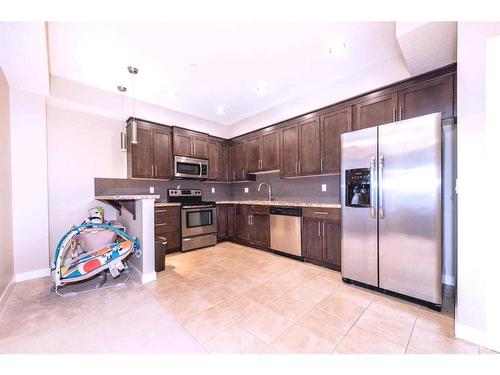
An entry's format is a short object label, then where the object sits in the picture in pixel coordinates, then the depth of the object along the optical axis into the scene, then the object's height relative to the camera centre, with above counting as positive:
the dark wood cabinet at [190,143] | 3.88 +0.84
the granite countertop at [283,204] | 2.74 -0.32
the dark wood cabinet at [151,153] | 3.45 +0.57
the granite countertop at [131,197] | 2.30 -0.14
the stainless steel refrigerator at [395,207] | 1.81 -0.24
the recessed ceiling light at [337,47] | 2.29 +1.57
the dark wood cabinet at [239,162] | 4.40 +0.51
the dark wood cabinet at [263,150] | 3.77 +0.67
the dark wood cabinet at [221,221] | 4.23 -0.77
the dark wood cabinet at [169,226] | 3.37 -0.70
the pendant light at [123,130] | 3.00 +0.96
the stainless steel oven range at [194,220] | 3.65 -0.67
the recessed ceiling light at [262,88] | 3.23 +1.58
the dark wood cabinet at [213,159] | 4.42 +0.56
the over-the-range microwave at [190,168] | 3.85 +0.34
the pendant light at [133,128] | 2.75 +0.79
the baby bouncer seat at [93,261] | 2.04 -0.80
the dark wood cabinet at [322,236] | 2.68 -0.73
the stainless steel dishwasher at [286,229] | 3.10 -0.72
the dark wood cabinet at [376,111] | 2.42 +0.91
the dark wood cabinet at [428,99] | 2.08 +0.92
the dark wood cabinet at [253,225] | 3.58 -0.76
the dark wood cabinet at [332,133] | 2.81 +0.73
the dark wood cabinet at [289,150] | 3.42 +0.59
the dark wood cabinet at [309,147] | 3.13 +0.59
